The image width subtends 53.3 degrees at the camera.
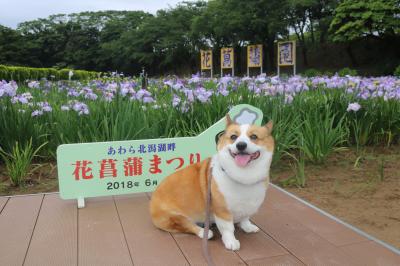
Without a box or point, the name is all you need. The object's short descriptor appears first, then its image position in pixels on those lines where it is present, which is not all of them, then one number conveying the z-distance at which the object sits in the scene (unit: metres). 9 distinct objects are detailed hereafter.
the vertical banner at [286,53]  16.58
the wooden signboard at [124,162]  2.88
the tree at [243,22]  23.66
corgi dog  2.06
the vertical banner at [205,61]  22.61
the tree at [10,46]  41.34
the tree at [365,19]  18.70
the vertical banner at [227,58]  21.92
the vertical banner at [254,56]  20.51
